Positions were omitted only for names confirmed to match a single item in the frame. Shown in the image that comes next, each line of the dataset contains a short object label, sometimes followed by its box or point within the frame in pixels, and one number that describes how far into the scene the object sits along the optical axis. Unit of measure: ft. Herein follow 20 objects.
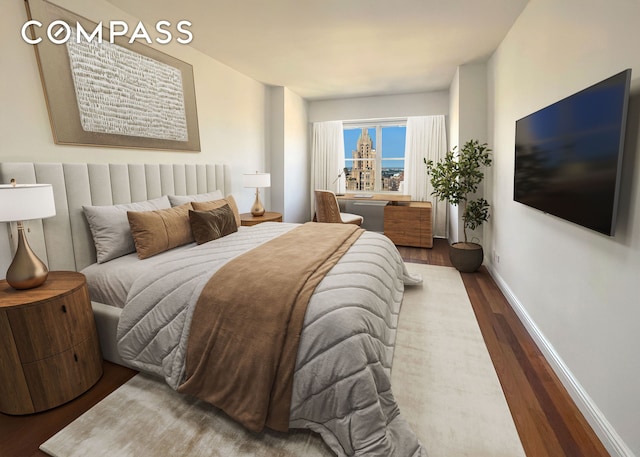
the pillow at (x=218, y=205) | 9.66
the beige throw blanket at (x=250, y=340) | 4.94
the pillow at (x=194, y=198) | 9.84
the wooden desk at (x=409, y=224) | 16.40
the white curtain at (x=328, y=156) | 19.80
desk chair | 15.40
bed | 4.68
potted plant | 12.37
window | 19.77
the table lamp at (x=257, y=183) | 13.34
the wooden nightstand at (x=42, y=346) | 5.28
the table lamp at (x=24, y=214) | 5.23
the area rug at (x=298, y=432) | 4.82
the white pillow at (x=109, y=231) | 7.59
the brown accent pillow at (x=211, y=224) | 8.86
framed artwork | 7.13
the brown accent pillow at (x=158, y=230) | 7.77
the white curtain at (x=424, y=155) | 17.97
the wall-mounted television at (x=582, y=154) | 4.53
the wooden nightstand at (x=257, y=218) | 12.62
